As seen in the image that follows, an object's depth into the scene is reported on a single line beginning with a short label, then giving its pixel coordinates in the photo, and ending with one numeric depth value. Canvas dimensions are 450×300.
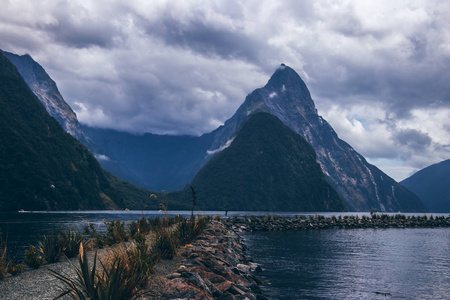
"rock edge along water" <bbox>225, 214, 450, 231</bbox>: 69.91
